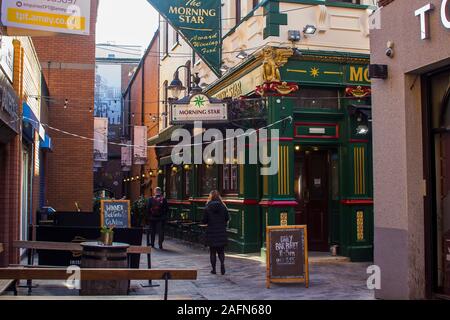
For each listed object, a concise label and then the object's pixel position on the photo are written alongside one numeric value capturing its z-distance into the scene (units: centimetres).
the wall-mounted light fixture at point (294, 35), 1316
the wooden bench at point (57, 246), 920
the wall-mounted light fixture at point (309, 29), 1328
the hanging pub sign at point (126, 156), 3090
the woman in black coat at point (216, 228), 1133
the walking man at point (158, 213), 1633
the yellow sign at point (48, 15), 833
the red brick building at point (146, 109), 2803
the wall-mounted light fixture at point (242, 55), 1430
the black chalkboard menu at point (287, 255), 986
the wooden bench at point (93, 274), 655
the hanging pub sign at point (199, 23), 1398
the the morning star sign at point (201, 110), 1432
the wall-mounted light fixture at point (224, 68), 1574
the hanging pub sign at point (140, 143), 2733
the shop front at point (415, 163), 795
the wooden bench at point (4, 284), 792
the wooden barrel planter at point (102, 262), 841
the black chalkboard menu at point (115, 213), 1420
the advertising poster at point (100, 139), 2340
